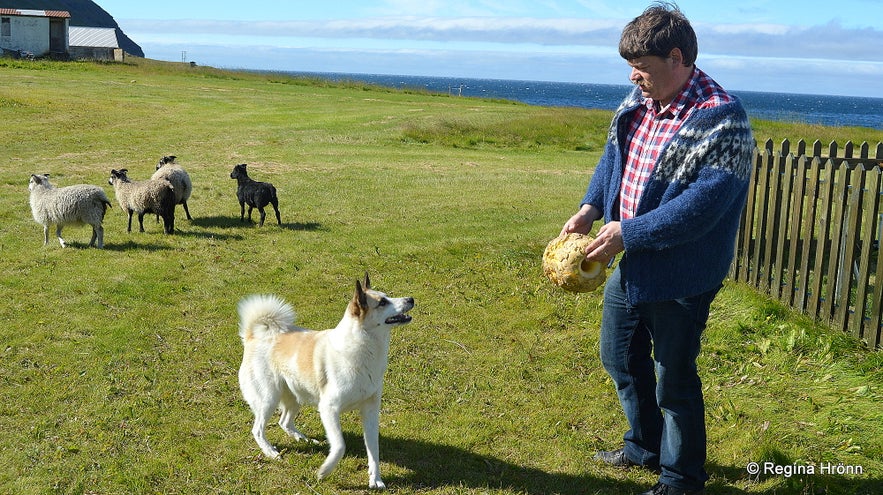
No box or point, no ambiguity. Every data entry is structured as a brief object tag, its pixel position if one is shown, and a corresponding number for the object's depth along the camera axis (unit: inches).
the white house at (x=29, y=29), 2349.9
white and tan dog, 189.0
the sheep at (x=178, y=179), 505.7
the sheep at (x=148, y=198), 463.2
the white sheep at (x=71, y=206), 430.6
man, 149.3
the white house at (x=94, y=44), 2657.5
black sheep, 494.3
